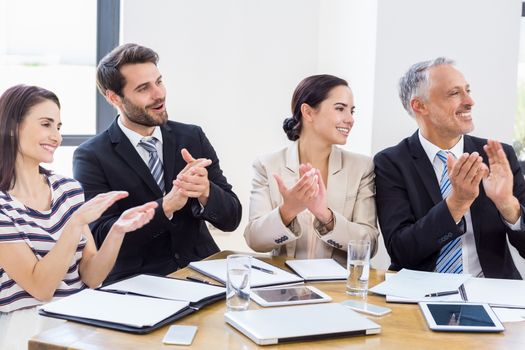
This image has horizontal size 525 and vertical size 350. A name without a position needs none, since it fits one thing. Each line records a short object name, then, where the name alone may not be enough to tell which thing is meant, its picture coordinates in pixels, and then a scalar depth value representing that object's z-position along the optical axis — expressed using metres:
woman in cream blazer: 2.37
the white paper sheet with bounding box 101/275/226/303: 1.71
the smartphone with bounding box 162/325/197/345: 1.40
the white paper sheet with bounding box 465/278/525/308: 1.78
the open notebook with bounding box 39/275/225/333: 1.49
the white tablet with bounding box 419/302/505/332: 1.53
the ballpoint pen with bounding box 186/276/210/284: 1.91
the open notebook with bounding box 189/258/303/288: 1.90
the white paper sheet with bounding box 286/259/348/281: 2.00
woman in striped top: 1.98
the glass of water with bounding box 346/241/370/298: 1.83
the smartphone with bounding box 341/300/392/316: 1.65
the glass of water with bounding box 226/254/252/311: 1.64
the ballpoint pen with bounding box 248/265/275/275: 2.01
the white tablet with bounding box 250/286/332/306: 1.69
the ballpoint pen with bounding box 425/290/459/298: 1.82
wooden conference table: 1.40
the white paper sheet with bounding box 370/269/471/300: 1.83
